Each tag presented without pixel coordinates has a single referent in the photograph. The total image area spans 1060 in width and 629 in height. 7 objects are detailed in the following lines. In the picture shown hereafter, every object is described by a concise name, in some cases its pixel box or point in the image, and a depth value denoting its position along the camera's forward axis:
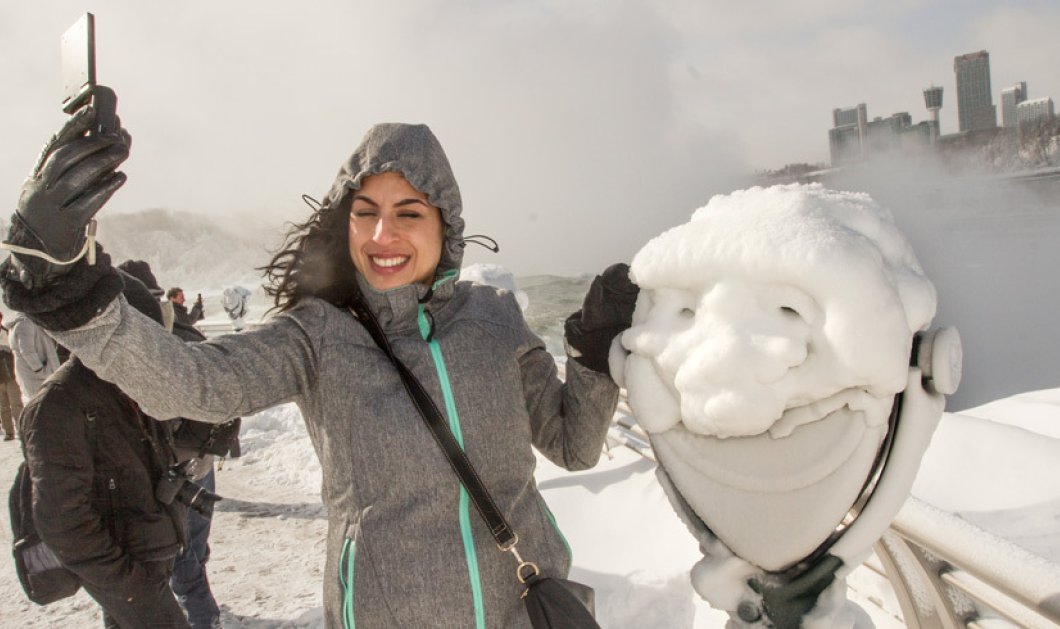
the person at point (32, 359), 4.23
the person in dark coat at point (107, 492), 2.11
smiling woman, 1.39
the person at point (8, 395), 6.96
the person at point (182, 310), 3.22
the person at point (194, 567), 2.87
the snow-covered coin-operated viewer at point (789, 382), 0.92
